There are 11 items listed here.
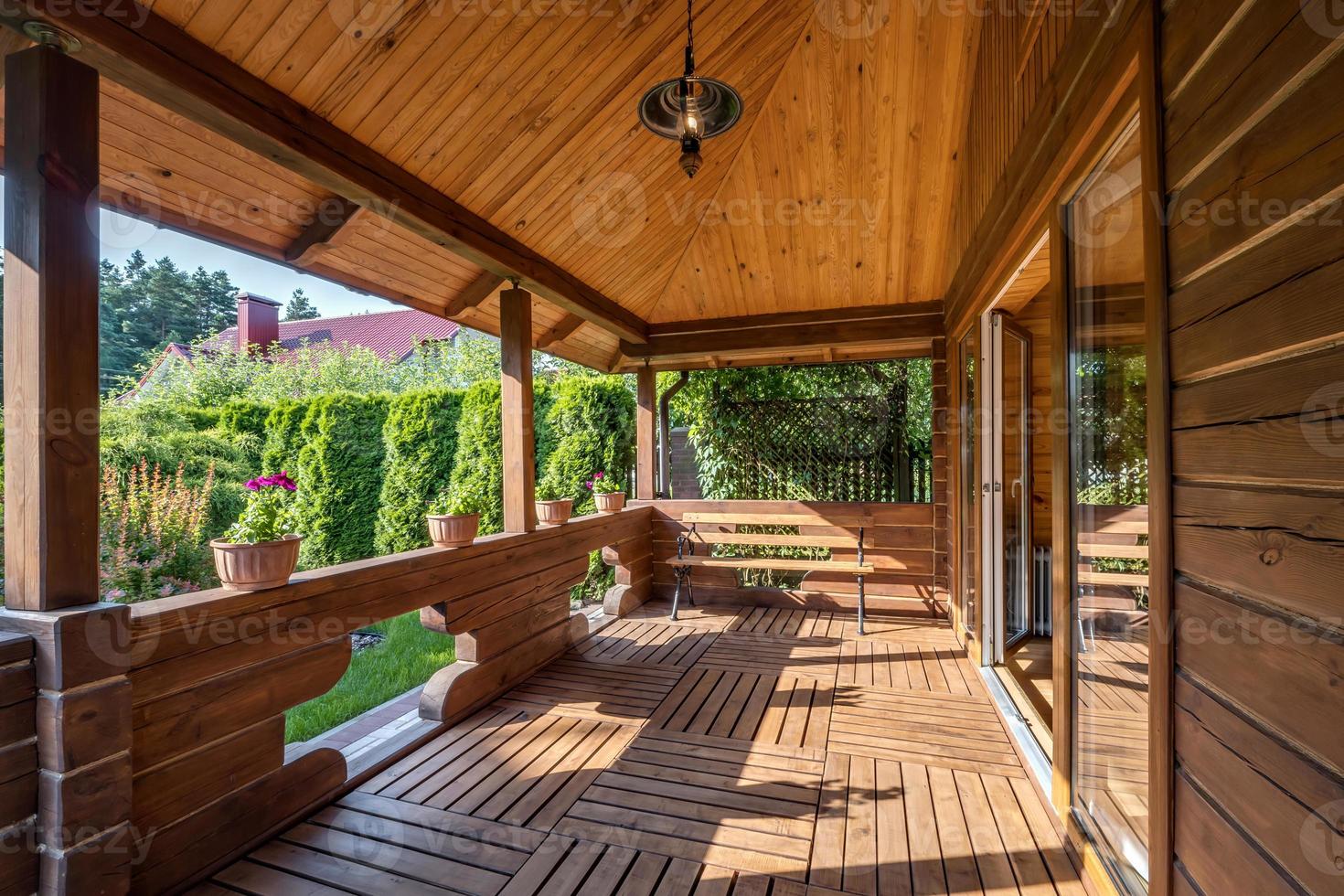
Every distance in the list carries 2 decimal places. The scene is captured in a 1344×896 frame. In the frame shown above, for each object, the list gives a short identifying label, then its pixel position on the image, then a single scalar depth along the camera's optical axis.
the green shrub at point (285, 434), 7.20
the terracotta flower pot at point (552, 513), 3.79
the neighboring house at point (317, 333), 12.27
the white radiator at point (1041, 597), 3.76
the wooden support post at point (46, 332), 1.40
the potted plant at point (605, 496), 4.73
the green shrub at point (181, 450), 5.64
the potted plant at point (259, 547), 1.88
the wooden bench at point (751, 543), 4.50
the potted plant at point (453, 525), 2.83
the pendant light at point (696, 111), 1.87
